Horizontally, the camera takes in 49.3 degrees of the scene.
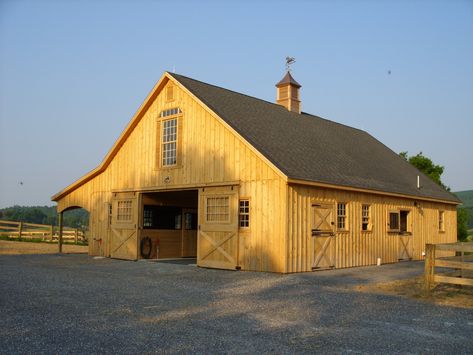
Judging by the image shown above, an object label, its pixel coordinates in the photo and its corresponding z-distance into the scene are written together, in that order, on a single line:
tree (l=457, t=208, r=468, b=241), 33.03
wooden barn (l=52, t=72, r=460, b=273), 15.86
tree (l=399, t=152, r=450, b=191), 32.70
